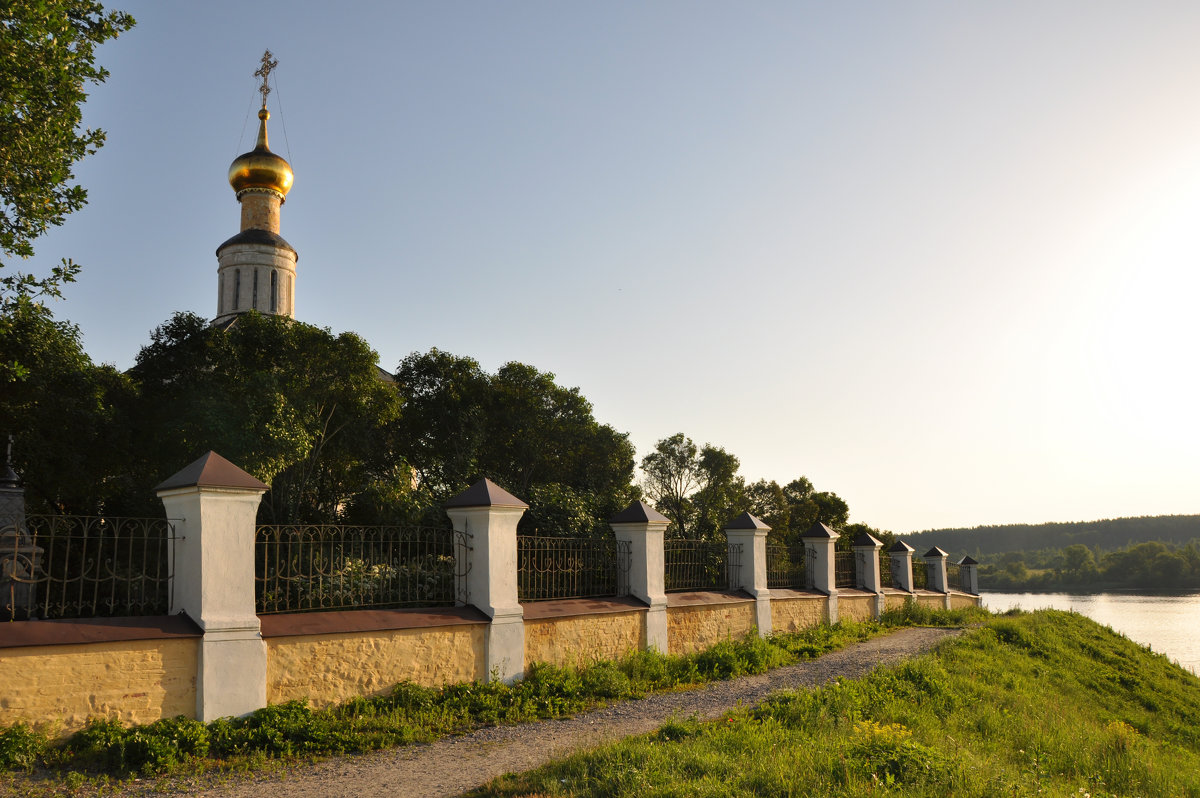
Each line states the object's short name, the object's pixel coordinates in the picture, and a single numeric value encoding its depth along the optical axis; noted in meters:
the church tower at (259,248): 26.28
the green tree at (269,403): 13.27
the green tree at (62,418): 12.49
